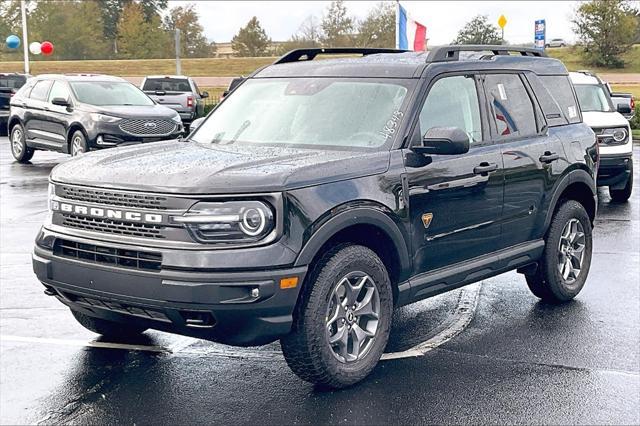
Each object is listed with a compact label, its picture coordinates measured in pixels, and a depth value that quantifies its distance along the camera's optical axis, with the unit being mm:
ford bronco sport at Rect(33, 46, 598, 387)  4570
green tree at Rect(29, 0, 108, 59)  80750
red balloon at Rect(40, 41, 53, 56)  37931
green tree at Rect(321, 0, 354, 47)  74812
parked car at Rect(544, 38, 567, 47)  90888
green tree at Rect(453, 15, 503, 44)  55625
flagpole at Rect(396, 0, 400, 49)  24117
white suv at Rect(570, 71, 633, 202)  12602
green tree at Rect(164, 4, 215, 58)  96250
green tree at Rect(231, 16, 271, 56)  89312
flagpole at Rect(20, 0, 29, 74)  37281
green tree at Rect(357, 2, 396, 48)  70344
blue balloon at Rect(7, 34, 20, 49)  38206
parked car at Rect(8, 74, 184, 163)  16578
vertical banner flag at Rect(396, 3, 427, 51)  23422
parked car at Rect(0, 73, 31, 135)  26580
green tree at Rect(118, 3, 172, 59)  81750
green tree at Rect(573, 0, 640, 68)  71438
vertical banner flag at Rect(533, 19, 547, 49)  26547
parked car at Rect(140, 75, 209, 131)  27422
